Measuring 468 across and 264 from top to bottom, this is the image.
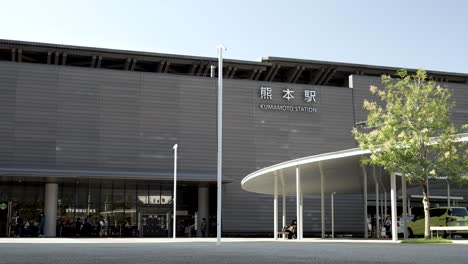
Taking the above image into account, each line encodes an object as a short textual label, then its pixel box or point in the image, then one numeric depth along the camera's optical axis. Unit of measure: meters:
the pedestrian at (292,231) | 30.63
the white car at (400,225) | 35.28
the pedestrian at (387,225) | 35.06
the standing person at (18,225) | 38.97
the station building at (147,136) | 39.94
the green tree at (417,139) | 21.20
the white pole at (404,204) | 21.77
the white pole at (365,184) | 24.98
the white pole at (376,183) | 26.18
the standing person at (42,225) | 38.69
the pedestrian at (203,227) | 41.88
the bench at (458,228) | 22.84
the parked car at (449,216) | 27.59
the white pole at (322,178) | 25.11
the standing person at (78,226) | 40.56
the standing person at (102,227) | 40.78
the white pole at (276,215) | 28.58
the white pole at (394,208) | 20.62
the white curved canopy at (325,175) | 22.28
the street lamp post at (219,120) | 20.88
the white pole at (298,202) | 24.19
